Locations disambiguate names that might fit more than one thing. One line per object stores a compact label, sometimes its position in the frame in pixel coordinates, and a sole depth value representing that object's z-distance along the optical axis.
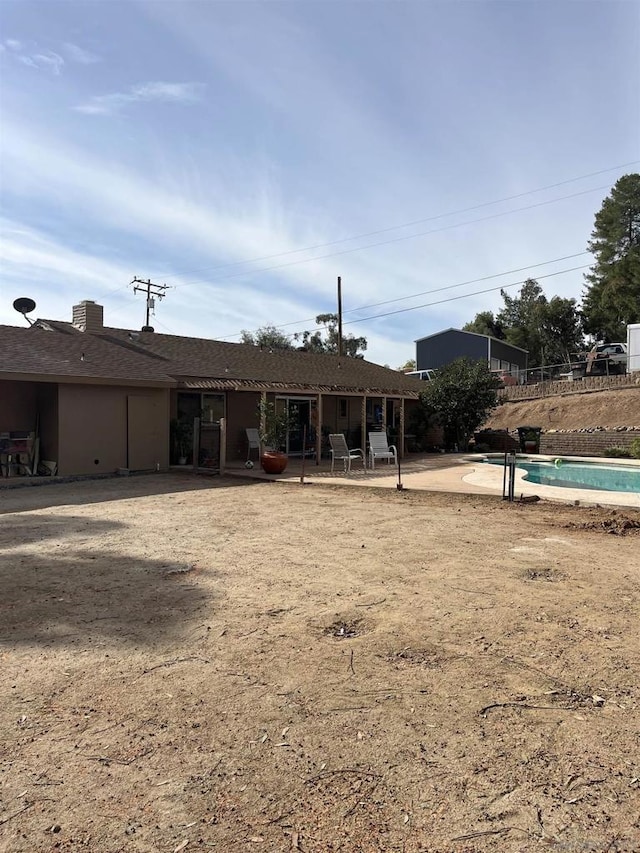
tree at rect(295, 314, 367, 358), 51.94
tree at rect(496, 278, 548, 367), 45.94
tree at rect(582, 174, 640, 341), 41.47
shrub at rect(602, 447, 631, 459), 19.22
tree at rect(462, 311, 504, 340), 49.31
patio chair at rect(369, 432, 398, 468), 15.05
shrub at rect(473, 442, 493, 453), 21.36
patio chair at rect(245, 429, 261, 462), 16.83
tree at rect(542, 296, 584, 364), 43.94
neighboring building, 41.00
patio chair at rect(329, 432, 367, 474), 14.48
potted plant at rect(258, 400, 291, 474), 13.80
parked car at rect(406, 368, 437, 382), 36.82
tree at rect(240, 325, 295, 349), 50.15
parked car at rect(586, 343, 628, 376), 27.67
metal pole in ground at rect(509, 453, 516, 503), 9.81
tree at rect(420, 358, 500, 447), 19.39
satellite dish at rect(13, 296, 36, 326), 18.56
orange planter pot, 13.70
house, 13.38
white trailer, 25.81
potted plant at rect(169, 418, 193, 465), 15.70
